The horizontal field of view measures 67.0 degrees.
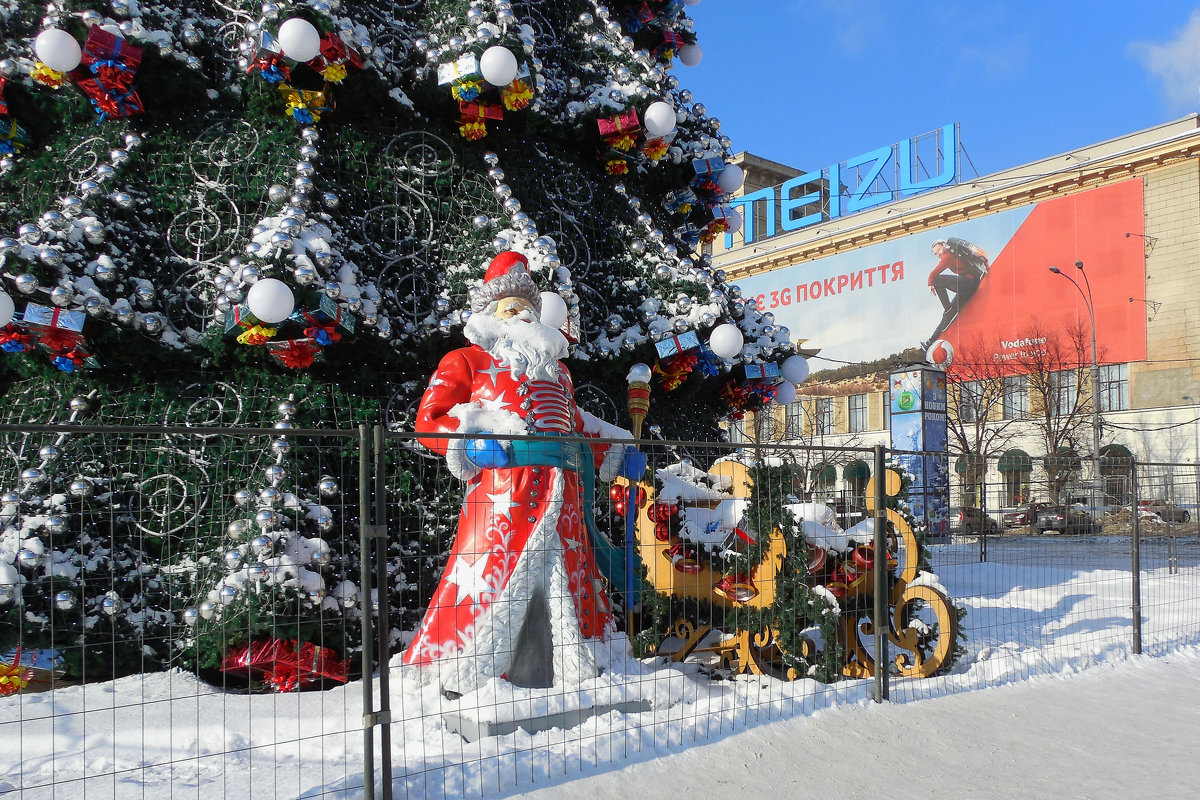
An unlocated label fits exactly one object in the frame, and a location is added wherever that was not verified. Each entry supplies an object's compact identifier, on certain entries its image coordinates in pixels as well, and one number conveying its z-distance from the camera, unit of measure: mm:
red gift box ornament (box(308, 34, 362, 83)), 5578
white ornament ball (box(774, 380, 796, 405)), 7832
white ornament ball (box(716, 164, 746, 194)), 8289
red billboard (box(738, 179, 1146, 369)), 30688
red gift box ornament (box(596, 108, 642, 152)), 6773
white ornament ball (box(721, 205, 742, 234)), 8914
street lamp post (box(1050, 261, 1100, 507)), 23891
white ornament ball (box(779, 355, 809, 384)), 7578
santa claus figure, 4547
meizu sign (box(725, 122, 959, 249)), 37188
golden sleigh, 5422
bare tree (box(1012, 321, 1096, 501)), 28562
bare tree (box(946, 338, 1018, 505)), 29469
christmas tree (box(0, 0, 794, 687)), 4961
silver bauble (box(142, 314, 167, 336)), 5219
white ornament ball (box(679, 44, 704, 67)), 9039
